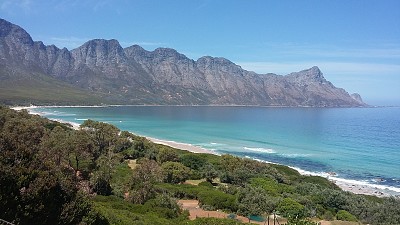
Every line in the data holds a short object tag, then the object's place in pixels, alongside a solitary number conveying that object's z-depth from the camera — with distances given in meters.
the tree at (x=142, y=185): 29.80
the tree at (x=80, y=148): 37.19
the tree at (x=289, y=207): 28.60
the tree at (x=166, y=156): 53.19
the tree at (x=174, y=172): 42.99
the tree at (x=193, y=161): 53.31
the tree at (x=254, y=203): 30.20
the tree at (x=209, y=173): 47.00
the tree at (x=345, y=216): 31.34
